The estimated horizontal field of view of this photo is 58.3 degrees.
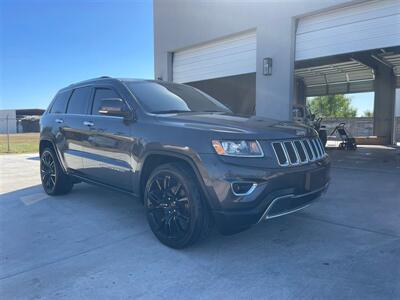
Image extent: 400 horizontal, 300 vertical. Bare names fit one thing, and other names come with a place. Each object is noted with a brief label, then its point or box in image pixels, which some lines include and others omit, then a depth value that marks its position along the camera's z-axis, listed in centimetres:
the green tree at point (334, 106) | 4184
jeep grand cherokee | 322
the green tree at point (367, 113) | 3758
